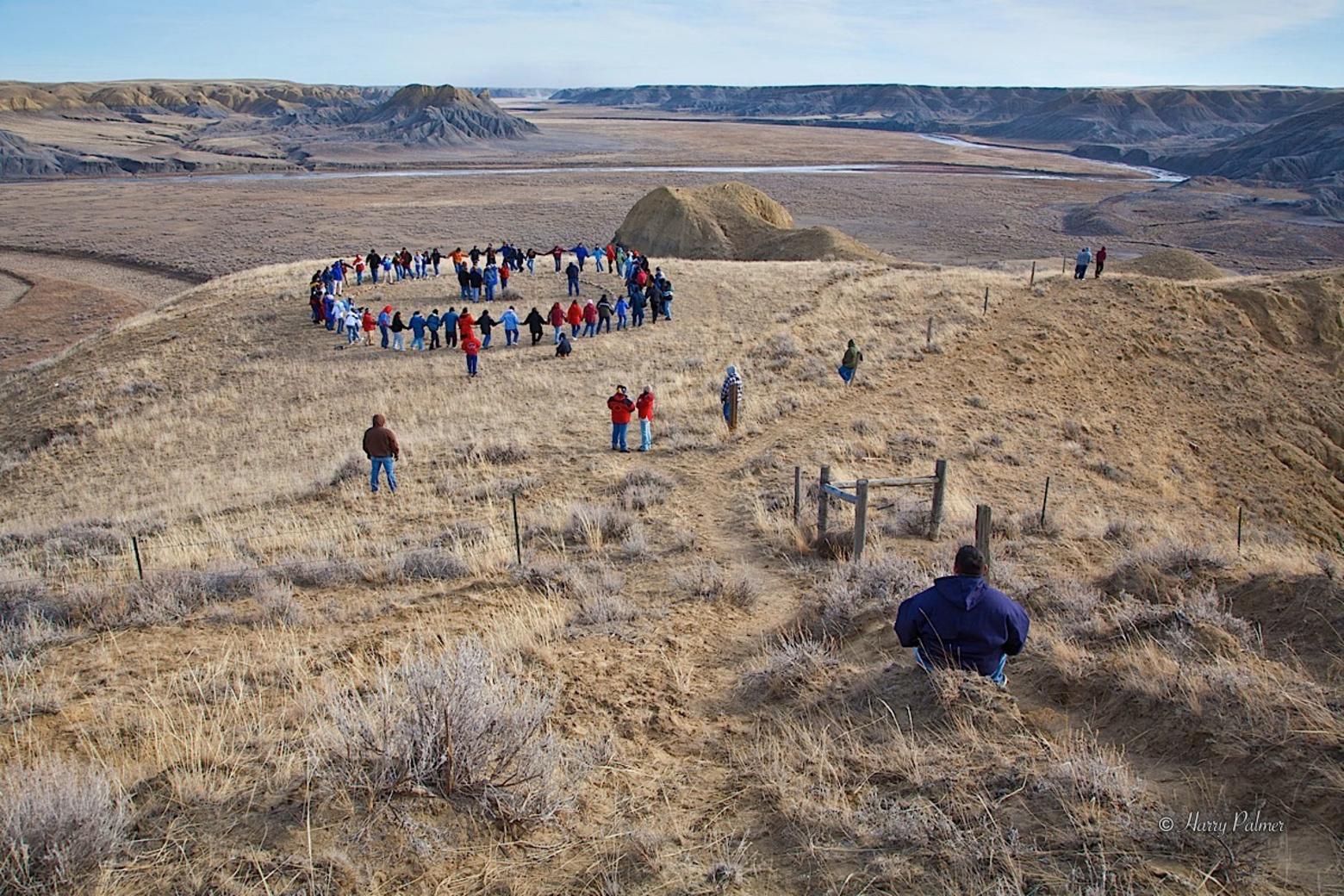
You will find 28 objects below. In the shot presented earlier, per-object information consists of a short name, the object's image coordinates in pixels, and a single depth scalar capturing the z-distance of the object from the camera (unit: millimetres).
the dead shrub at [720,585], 8867
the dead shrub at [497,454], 14969
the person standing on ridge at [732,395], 16078
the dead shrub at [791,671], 6531
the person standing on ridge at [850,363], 19281
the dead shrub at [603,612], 8039
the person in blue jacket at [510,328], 23359
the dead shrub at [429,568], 9555
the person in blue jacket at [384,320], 23859
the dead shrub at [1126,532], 11266
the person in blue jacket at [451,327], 23266
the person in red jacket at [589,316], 24244
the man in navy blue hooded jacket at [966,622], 5527
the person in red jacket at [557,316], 23312
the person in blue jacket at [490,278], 27078
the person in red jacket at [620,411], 14820
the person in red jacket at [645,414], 15047
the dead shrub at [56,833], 4082
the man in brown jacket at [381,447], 13148
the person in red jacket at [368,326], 24548
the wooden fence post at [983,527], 8727
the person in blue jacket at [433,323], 23688
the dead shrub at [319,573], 9438
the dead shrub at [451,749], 4840
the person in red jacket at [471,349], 20906
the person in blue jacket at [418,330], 23312
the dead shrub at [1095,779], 4570
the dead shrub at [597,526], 10820
